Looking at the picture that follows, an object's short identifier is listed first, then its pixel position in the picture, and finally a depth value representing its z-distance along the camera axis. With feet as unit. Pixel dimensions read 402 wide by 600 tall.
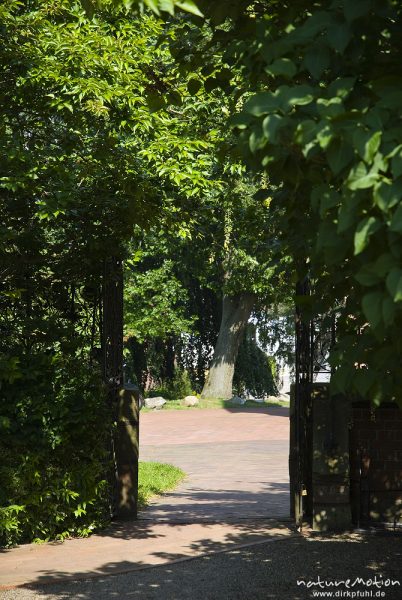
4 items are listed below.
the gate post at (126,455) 67.15
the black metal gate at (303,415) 64.75
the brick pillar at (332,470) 62.87
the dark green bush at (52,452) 58.34
